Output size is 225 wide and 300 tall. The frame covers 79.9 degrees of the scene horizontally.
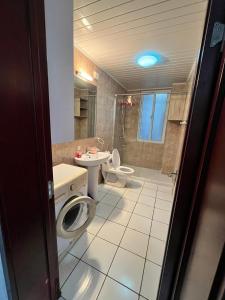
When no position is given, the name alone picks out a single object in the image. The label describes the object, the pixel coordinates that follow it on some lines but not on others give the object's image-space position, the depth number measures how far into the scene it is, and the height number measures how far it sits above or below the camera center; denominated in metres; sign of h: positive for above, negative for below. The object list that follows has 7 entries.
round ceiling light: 2.01 +0.94
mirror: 2.18 +0.19
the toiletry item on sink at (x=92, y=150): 2.42 -0.55
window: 4.04 +0.17
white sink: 2.02 -0.61
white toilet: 2.82 -1.06
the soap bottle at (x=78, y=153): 2.16 -0.55
